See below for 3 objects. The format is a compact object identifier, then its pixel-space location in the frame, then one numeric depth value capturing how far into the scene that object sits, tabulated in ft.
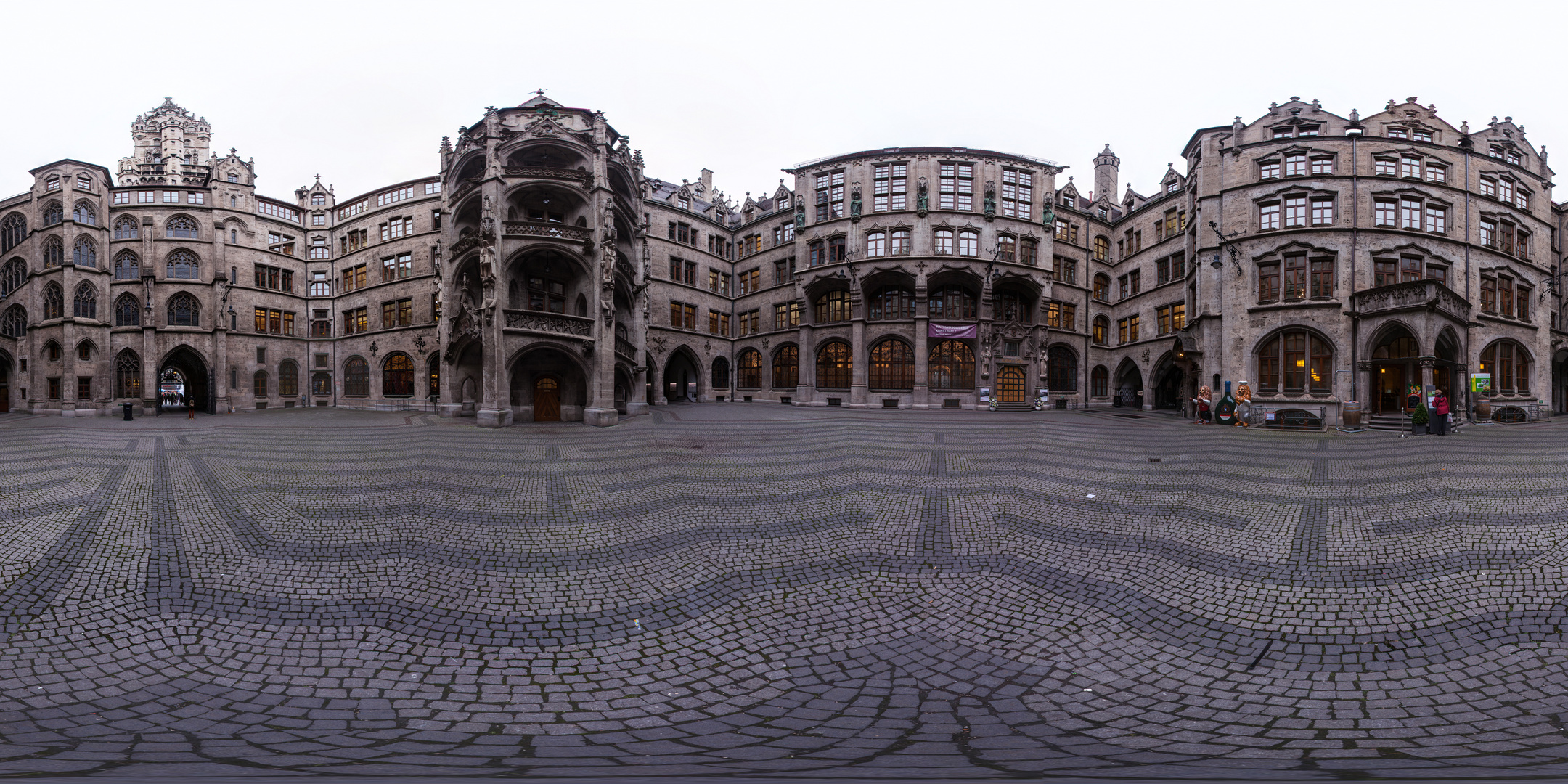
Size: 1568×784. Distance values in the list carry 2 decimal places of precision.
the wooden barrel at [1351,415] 86.69
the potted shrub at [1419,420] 73.82
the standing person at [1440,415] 69.97
